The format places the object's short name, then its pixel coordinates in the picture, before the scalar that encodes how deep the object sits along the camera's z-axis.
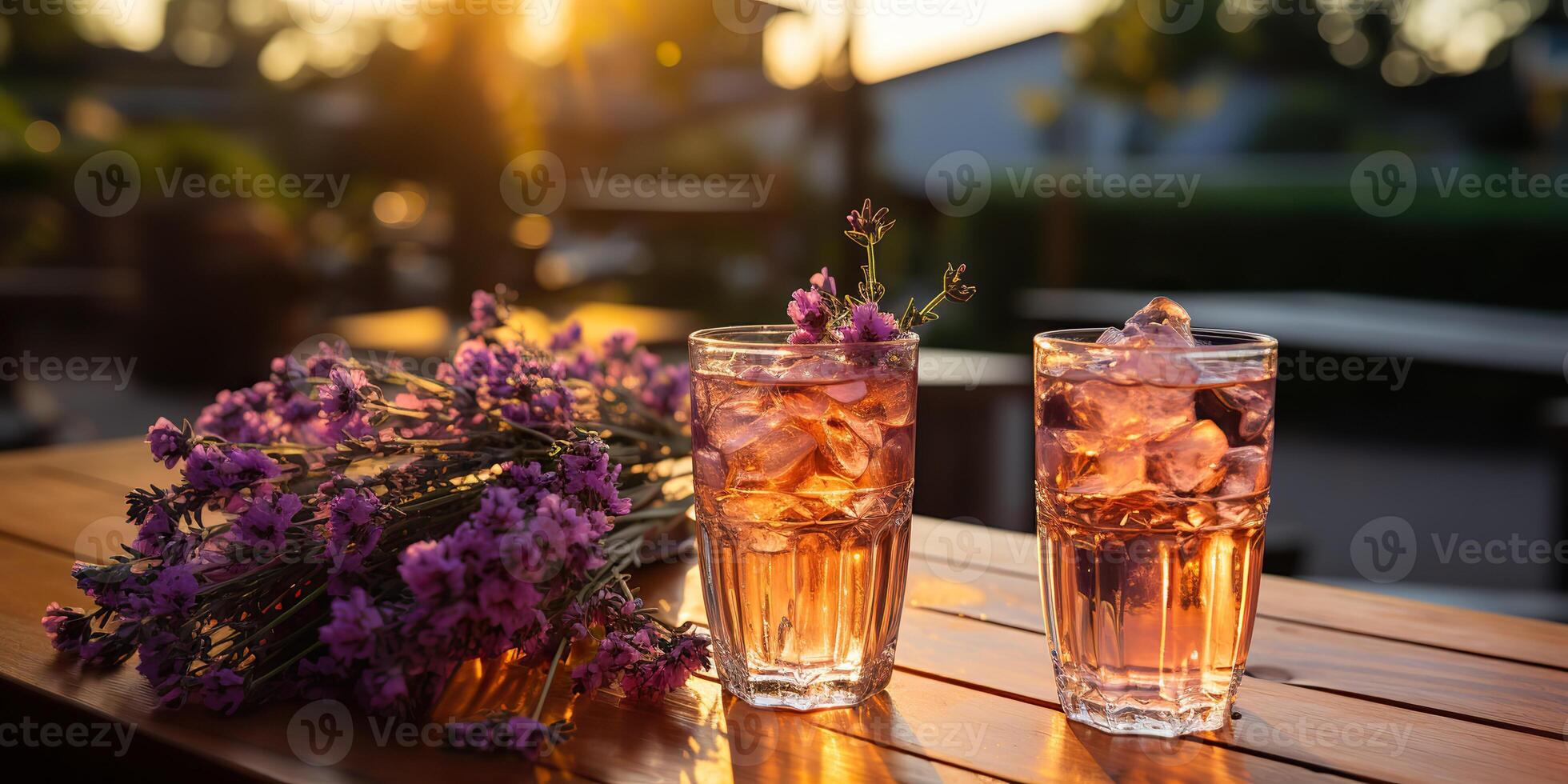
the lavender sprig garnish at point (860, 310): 0.98
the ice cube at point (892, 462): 0.99
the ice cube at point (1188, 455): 0.90
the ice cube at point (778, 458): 0.96
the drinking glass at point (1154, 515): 0.91
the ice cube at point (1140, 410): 0.91
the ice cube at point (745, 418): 0.96
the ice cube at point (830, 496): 0.97
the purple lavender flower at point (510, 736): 0.87
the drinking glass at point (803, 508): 0.96
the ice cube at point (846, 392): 0.96
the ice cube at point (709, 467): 1.00
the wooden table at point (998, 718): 0.88
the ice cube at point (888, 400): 0.97
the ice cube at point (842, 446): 0.96
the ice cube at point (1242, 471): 0.92
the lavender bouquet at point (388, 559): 0.87
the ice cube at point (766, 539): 0.99
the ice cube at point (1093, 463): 0.91
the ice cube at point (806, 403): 0.95
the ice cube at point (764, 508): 0.98
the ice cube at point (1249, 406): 0.91
